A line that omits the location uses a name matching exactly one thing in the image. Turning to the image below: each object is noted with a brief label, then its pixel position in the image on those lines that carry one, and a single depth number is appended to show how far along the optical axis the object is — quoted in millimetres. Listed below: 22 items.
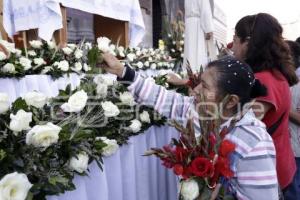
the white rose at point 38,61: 2084
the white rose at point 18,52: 2024
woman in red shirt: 1306
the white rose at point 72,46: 2281
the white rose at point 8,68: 1847
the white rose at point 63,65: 2103
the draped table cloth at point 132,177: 1051
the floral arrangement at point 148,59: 2911
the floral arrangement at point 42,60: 1911
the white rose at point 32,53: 2156
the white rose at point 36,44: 2272
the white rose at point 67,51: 2223
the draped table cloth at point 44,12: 2530
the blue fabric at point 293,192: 1507
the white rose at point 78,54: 2103
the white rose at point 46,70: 2103
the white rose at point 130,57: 2764
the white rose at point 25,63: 1944
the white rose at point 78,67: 2128
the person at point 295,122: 1763
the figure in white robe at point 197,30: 2616
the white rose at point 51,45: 2303
